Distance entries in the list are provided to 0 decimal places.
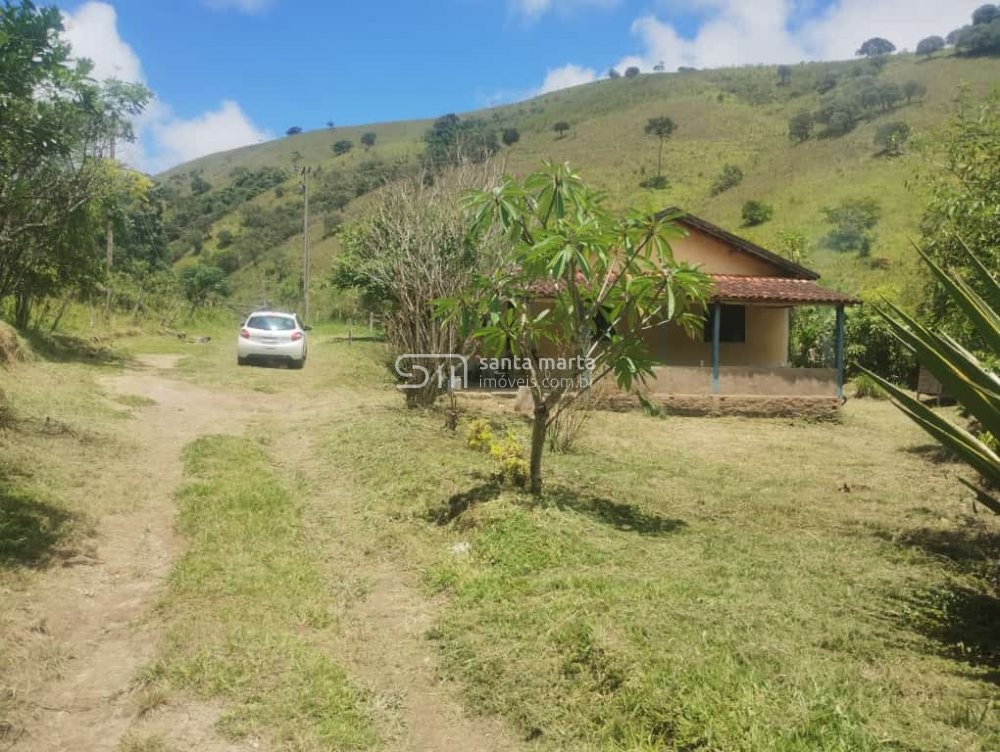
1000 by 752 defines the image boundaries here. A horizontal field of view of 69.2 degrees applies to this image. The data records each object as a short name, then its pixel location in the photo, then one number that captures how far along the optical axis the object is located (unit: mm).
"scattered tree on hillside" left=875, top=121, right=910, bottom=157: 45156
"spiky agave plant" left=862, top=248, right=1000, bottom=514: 3203
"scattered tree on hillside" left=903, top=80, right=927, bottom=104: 57062
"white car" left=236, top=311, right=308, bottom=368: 16500
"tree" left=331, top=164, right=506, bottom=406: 10883
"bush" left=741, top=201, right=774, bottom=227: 39531
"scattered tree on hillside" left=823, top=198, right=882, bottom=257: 34344
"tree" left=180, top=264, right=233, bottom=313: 32125
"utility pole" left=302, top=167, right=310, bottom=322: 33062
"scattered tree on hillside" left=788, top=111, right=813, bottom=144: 54875
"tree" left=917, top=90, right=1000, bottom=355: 9500
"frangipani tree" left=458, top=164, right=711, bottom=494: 5664
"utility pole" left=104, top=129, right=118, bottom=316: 21412
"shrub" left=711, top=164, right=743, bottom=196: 47781
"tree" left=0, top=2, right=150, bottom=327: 8109
